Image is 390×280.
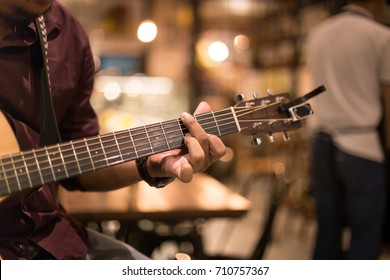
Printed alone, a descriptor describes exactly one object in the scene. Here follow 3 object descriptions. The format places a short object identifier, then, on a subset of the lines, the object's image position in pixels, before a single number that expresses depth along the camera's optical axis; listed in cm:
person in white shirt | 226
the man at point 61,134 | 127
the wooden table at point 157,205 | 236
